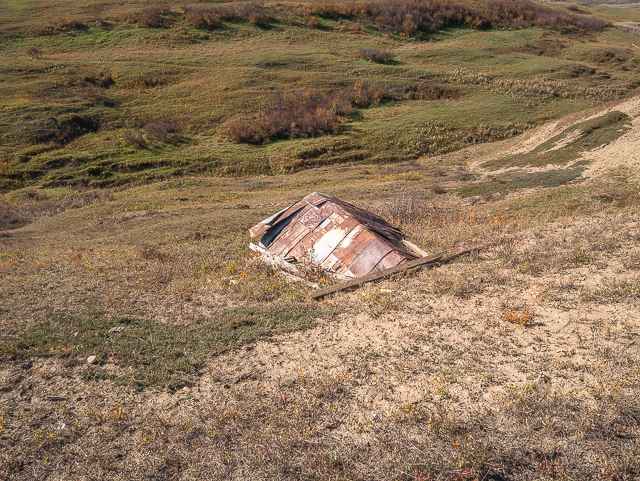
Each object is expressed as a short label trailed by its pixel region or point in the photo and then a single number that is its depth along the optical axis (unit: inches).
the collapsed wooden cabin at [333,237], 448.8
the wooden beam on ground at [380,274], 398.5
